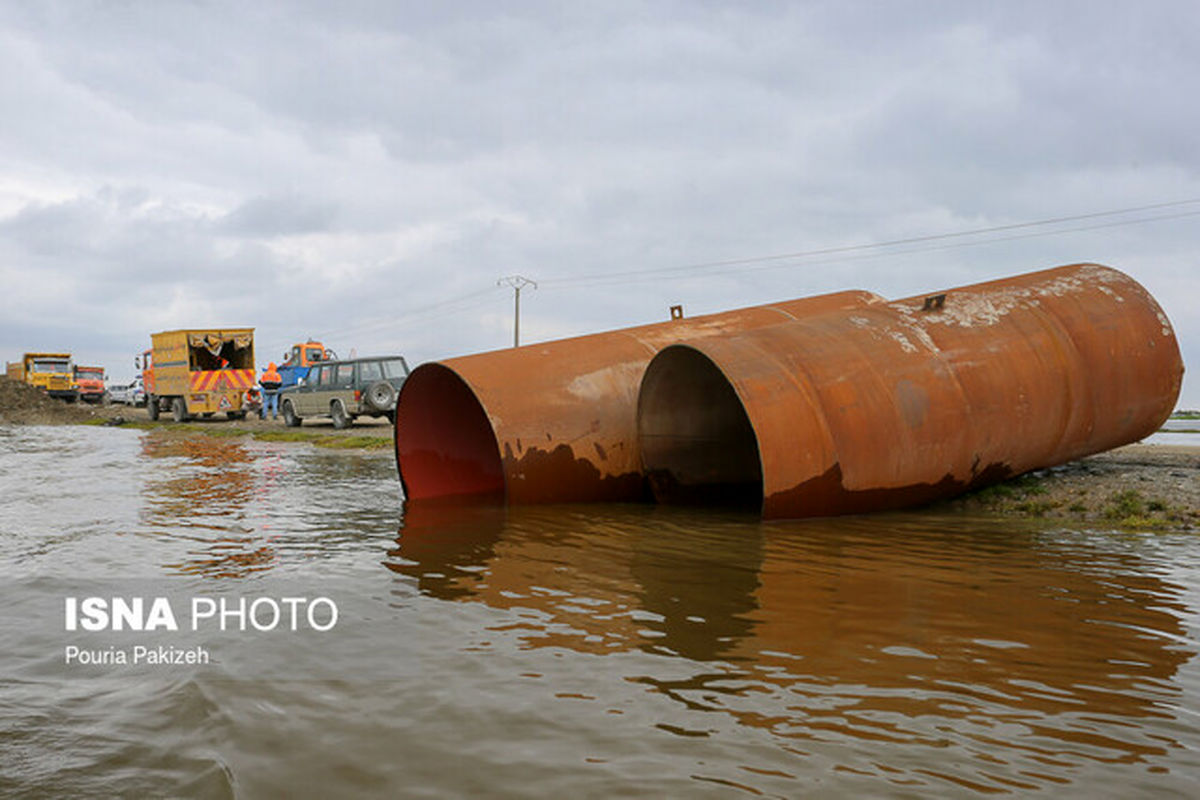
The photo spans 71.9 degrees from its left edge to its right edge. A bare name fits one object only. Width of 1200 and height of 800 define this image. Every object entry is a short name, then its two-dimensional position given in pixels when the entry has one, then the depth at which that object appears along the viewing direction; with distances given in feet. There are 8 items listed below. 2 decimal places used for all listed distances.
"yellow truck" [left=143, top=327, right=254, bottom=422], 81.82
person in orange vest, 78.18
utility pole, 139.64
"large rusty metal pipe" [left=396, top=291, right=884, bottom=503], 24.79
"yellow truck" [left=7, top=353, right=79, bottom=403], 128.88
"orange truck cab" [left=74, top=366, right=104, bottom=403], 136.56
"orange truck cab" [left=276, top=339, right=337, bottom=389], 84.02
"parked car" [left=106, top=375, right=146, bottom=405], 128.57
